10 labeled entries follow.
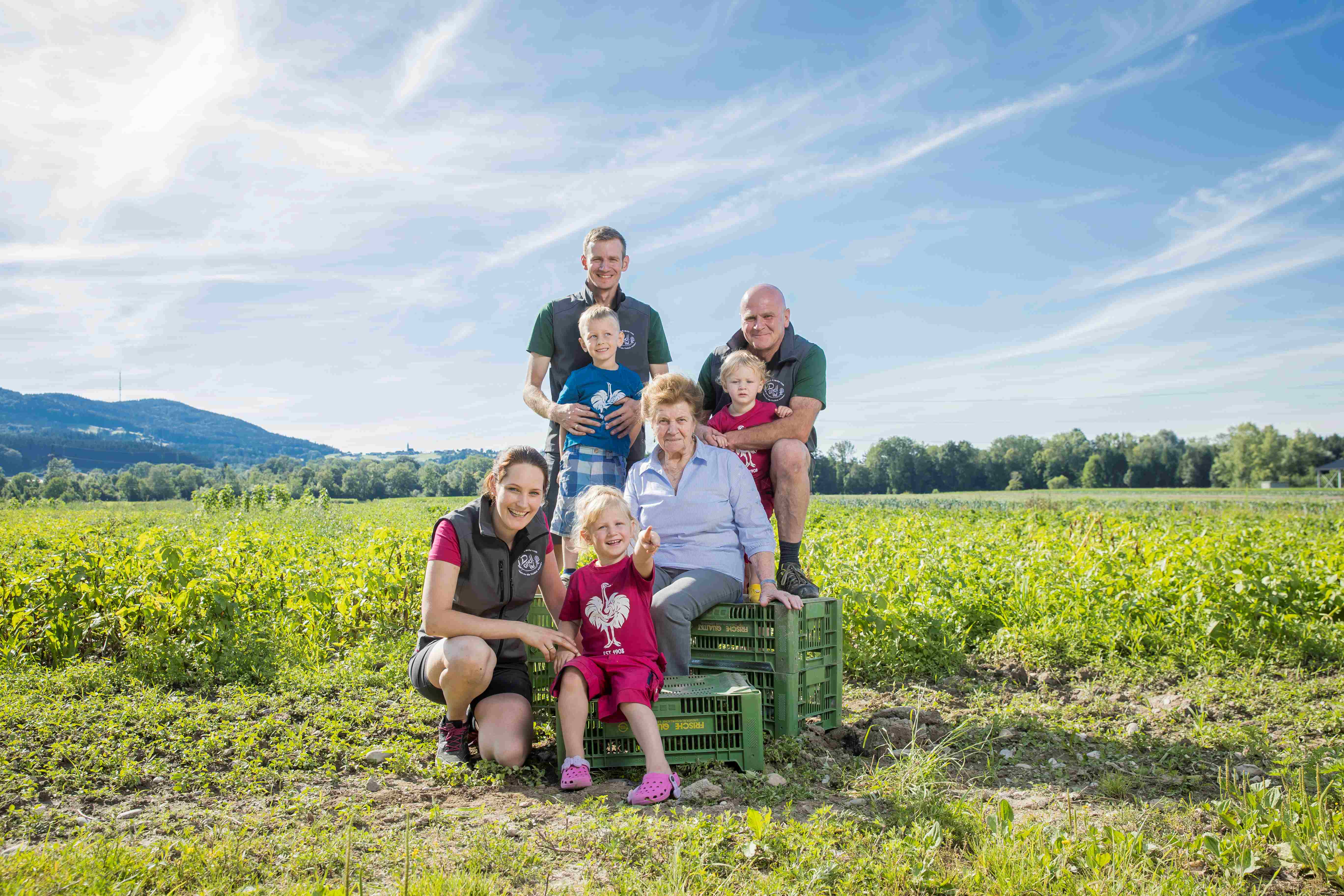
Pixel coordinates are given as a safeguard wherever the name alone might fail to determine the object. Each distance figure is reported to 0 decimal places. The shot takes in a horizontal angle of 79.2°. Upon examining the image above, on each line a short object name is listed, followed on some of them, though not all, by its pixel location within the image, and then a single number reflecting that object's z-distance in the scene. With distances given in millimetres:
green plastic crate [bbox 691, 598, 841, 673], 3891
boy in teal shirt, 4668
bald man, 4555
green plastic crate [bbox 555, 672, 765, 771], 3535
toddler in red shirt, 4547
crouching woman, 3578
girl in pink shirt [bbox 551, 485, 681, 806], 3383
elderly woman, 4074
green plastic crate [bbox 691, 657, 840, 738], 3898
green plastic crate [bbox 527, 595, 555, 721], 4023
